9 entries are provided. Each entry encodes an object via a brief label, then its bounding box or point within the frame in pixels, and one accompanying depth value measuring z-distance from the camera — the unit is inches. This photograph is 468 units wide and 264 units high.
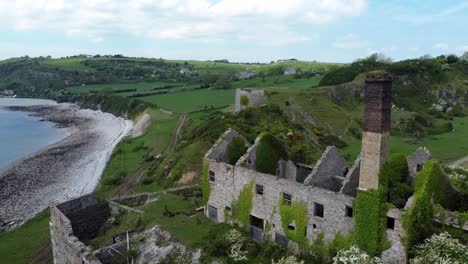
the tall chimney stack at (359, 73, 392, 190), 954.1
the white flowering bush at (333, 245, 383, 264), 836.6
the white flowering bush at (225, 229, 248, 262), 1104.8
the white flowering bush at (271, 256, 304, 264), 976.9
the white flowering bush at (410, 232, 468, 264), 829.2
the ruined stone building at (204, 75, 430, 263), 960.9
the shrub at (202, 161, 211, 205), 1422.2
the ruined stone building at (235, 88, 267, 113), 3223.4
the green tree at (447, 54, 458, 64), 5441.4
